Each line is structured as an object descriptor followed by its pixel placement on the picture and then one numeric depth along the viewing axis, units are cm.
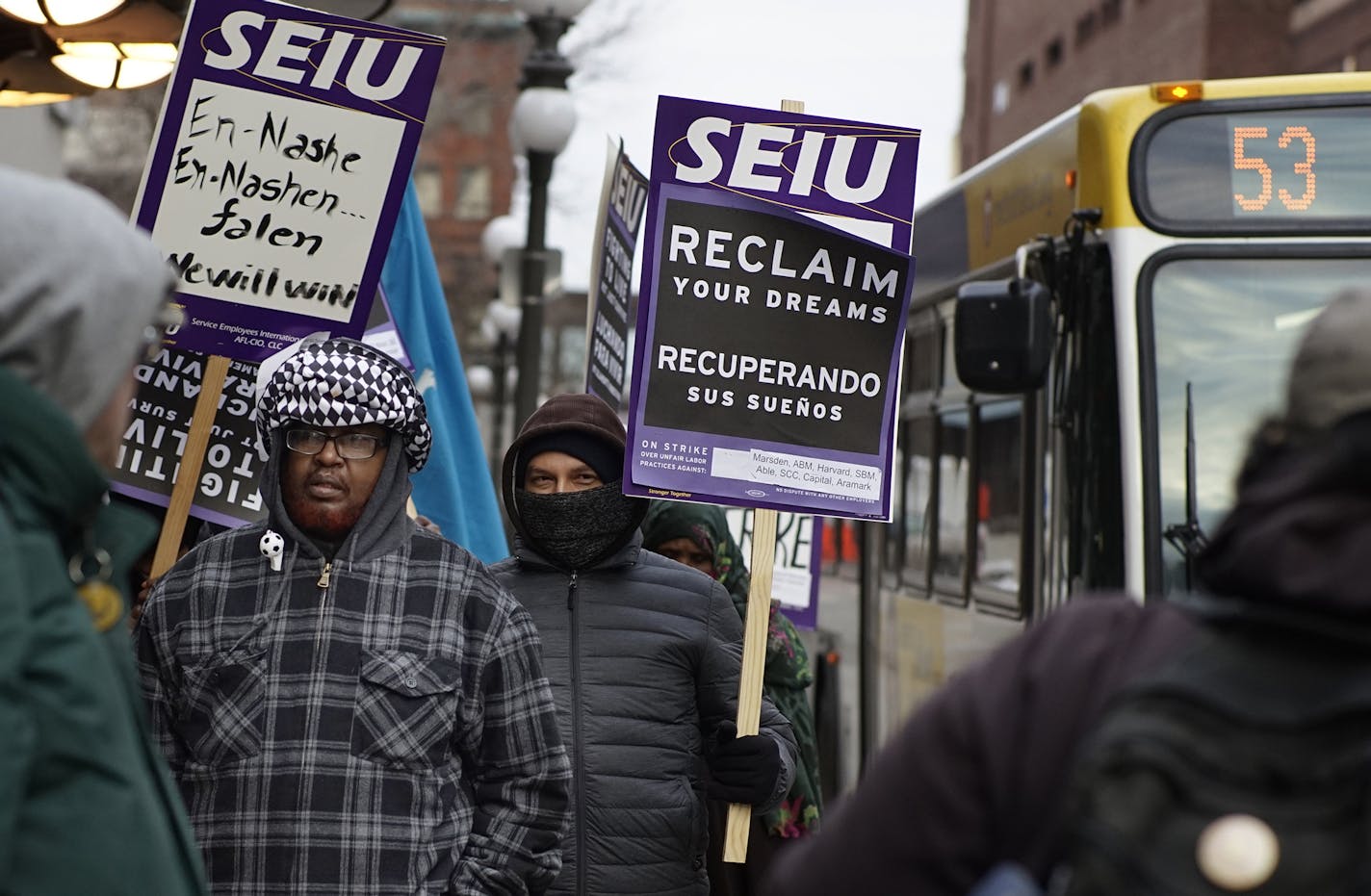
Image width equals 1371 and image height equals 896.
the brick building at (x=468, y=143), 2695
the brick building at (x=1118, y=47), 3569
